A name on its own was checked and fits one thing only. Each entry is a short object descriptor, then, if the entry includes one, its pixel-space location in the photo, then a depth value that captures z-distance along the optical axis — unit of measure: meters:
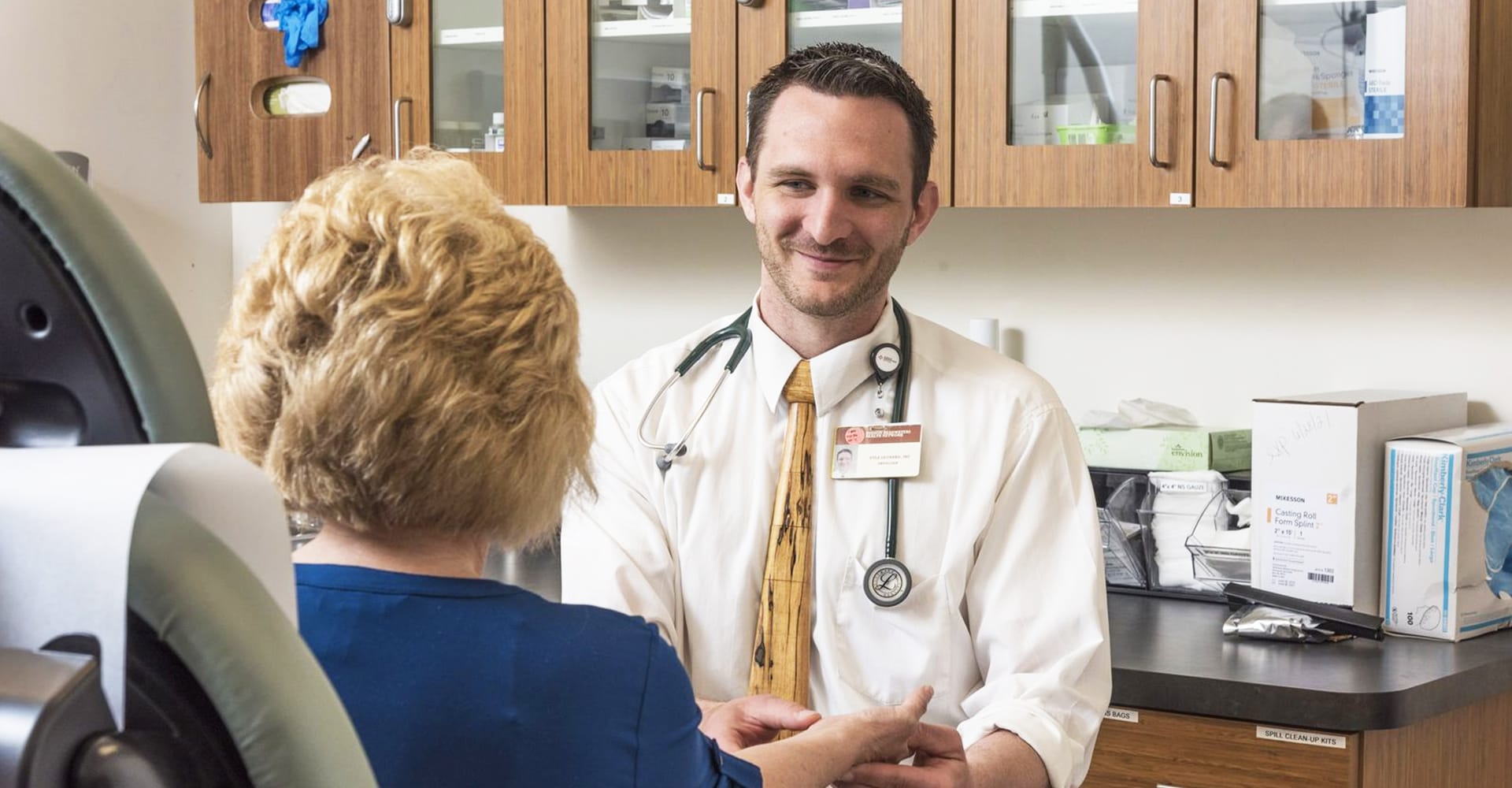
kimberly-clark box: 2.28
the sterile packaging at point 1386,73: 2.26
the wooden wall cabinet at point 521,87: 2.74
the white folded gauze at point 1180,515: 2.52
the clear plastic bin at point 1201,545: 2.50
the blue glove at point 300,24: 3.19
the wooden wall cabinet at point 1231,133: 2.22
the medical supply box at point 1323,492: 2.32
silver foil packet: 2.27
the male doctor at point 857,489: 1.72
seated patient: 0.90
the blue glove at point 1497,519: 2.32
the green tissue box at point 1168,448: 2.57
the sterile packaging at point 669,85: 2.85
